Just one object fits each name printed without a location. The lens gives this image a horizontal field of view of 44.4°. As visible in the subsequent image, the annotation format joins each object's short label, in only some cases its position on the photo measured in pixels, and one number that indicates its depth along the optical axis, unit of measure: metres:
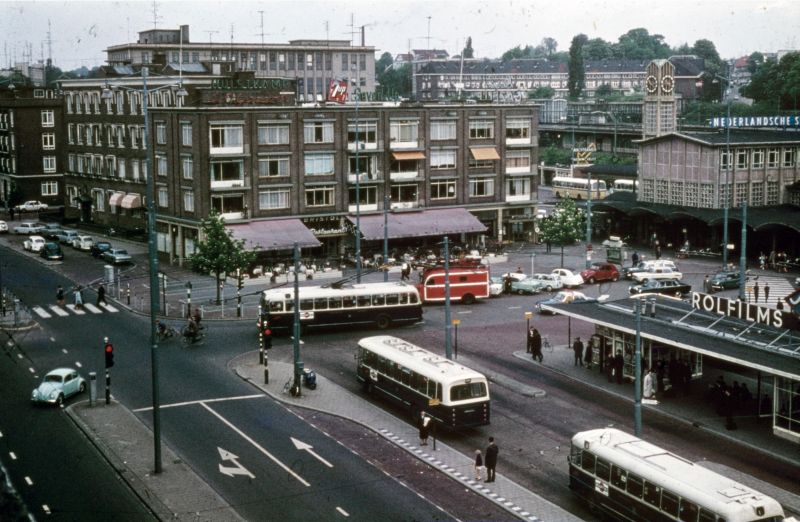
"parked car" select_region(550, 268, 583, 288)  72.50
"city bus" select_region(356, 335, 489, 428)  38.22
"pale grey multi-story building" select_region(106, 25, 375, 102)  154.00
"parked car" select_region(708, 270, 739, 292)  71.49
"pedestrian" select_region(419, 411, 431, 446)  37.28
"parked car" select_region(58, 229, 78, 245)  93.20
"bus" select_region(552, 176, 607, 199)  125.63
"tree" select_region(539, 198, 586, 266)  85.19
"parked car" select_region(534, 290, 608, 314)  64.25
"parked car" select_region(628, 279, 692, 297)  66.31
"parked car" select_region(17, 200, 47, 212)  118.62
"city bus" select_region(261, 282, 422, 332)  56.25
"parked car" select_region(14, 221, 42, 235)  100.00
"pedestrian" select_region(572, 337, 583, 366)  49.28
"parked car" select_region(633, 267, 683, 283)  73.44
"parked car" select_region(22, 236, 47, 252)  89.50
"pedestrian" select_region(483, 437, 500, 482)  32.91
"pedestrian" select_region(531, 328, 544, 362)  49.91
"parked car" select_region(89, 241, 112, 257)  85.44
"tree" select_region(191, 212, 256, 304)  64.62
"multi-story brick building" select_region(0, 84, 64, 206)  122.19
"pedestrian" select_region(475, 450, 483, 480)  33.50
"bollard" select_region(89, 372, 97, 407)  42.08
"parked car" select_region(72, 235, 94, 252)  89.73
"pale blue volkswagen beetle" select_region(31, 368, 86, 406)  42.34
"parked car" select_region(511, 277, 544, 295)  70.69
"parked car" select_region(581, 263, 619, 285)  74.94
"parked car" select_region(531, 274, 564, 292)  71.19
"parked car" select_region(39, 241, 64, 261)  84.50
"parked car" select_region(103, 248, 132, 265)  81.38
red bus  66.00
